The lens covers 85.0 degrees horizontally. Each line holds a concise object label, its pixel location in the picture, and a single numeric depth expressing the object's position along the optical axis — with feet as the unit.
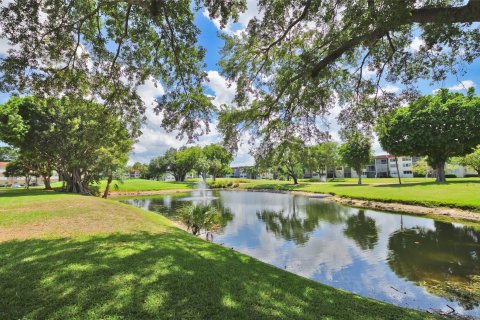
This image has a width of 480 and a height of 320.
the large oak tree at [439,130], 118.32
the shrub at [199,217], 54.08
